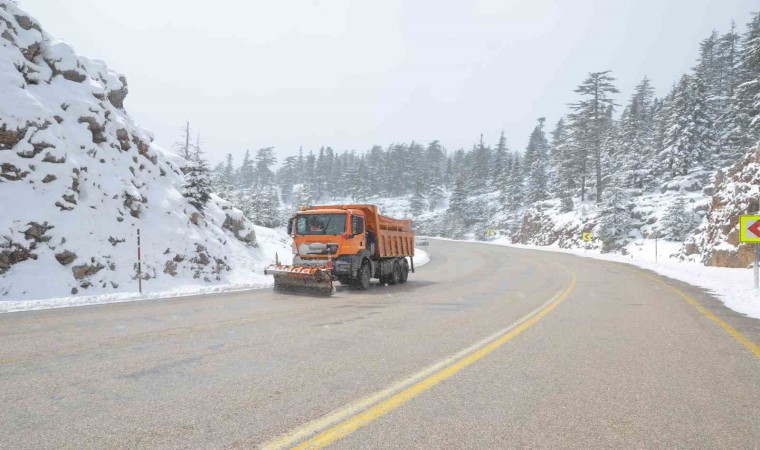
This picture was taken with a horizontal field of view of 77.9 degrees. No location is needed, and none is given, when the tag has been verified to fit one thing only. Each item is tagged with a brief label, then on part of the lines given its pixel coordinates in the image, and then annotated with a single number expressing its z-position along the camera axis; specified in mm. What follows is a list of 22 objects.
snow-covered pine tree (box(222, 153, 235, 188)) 179075
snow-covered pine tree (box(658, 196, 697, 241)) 44438
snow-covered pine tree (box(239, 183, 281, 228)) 54344
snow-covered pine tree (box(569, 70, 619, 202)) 62219
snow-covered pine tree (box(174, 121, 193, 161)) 44250
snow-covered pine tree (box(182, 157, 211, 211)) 20328
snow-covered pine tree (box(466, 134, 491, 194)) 124688
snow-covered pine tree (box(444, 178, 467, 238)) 100138
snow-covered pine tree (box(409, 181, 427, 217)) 127438
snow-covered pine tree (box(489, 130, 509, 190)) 114525
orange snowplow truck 13672
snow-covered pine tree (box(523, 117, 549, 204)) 84375
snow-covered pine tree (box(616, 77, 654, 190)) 57625
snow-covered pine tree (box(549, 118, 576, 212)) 67375
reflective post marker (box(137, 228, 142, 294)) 13091
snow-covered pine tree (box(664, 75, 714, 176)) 53250
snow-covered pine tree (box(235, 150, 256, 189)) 173375
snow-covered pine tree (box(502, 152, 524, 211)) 91062
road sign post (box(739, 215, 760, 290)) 15289
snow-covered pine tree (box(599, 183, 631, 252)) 49844
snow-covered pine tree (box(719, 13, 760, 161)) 48794
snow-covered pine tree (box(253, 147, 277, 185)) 170125
